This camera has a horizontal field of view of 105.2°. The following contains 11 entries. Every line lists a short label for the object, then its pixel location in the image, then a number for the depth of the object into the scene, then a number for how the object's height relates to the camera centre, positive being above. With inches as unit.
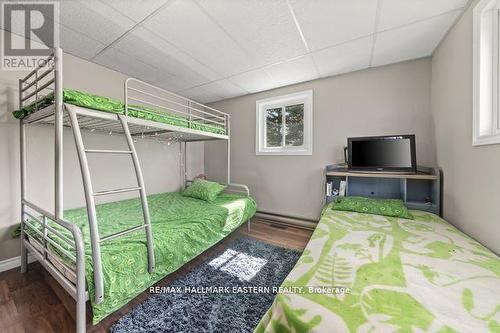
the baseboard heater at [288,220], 124.4 -38.8
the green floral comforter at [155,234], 49.4 -24.9
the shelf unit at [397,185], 87.0 -11.4
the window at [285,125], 127.2 +28.1
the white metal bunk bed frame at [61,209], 44.8 -13.4
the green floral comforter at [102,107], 56.2 +19.9
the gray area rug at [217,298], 53.5 -44.5
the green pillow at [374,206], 82.8 -19.6
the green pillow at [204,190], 118.3 -17.1
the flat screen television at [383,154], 91.2 +5.1
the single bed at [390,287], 29.6 -24.2
